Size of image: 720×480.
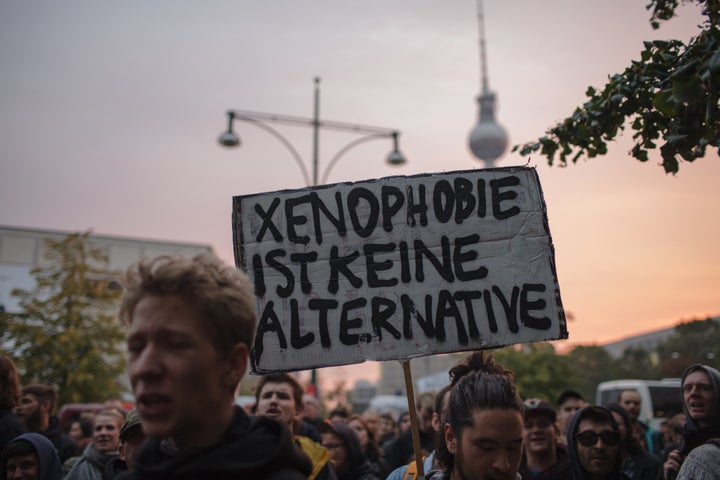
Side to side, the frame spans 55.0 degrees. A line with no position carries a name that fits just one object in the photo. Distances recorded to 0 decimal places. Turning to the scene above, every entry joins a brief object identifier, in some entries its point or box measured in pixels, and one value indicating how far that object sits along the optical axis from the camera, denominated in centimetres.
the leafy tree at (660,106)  280
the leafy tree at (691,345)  5153
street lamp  1320
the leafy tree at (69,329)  1998
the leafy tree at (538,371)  3831
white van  2159
